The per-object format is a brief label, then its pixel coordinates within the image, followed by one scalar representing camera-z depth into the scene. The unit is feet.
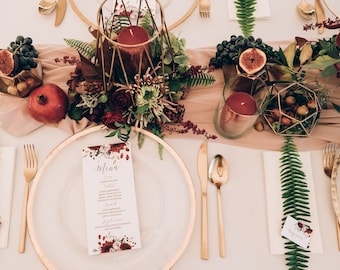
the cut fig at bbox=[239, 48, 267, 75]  2.78
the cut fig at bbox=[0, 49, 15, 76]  2.77
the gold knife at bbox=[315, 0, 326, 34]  3.41
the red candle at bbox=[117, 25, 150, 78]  2.42
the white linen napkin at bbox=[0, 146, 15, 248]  2.62
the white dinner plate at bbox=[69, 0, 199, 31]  3.39
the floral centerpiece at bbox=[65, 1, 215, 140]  2.55
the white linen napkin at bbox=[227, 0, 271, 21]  3.47
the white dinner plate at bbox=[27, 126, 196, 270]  2.49
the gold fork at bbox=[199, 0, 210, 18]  3.47
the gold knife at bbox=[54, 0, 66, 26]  3.43
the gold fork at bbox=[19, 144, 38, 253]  2.58
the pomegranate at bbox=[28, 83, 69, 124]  2.79
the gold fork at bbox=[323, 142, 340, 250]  2.84
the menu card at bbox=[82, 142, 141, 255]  2.55
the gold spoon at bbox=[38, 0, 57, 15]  3.43
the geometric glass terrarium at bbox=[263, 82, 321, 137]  2.84
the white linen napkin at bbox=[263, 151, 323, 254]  2.61
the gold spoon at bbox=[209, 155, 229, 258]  2.73
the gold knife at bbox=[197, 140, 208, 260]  2.58
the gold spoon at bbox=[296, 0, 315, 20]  3.43
